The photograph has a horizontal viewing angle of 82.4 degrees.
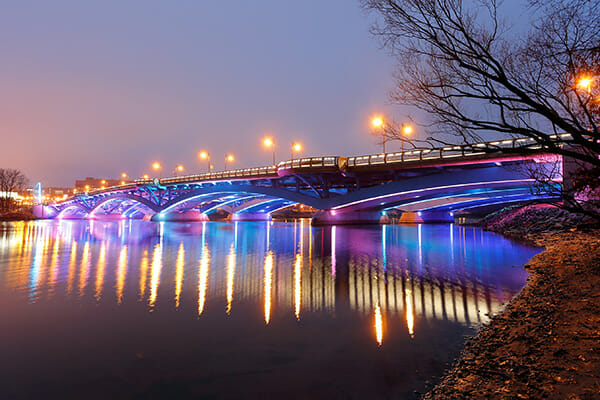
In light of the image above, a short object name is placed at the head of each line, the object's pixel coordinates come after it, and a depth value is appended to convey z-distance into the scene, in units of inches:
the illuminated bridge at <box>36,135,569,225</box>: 1393.9
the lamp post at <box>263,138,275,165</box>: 2269.9
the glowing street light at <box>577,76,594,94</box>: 307.9
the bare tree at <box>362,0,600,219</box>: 268.2
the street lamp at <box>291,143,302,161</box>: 2249.8
